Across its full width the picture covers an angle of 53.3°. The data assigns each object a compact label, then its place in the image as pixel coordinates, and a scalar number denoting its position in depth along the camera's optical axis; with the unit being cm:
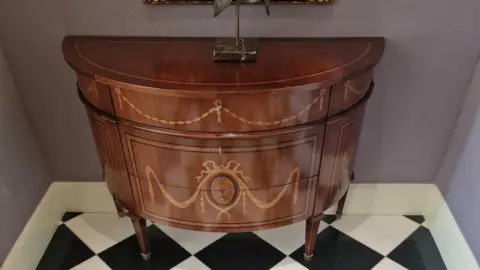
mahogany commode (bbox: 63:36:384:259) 122
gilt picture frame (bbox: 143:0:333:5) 141
